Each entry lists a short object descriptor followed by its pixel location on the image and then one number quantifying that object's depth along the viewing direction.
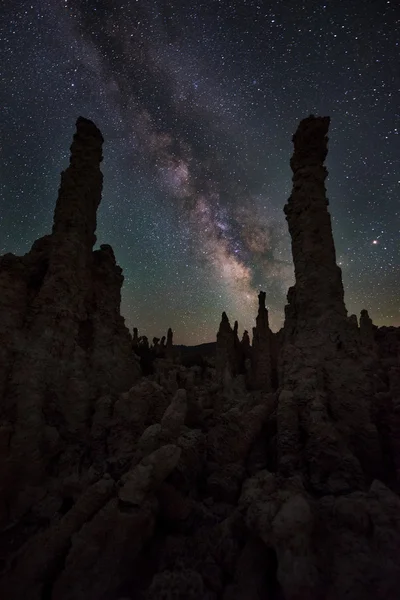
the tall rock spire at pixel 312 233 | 10.07
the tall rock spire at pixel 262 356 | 31.62
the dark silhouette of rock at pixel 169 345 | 47.96
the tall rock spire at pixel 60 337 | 7.96
